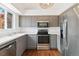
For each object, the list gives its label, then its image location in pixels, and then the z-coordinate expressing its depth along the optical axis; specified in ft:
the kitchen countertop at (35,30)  11.79
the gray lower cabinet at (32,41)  11.17
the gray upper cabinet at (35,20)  11.47
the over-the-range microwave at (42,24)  11.38
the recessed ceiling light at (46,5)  5.60
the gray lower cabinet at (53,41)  11.13
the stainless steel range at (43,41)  10.99
